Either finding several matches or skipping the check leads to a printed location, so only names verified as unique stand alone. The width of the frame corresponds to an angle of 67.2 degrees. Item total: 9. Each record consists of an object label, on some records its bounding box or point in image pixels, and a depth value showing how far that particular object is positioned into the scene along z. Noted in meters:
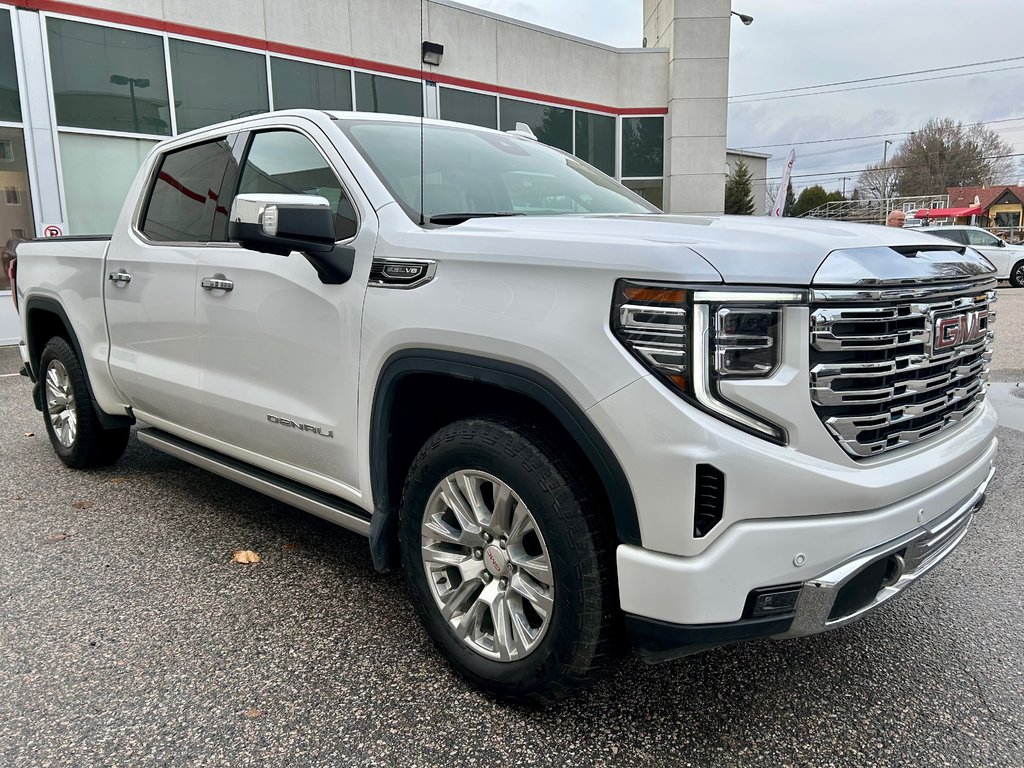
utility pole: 65.96
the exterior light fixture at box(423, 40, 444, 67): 15.25
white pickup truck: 1.87
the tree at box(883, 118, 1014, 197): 67.44
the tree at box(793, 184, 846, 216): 80.32
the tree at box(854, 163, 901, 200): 72.12
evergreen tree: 40.12
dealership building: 11.41
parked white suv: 20.95
